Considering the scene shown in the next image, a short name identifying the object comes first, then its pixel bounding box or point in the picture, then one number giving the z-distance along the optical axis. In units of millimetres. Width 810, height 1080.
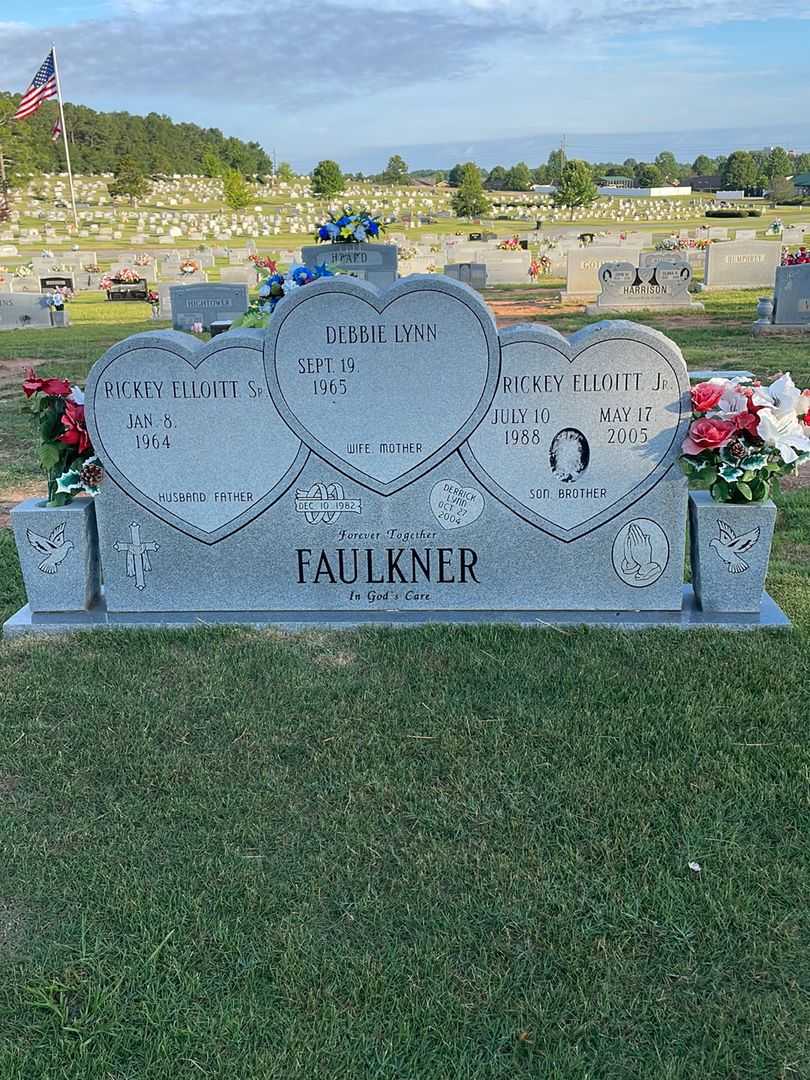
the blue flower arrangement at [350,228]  11508
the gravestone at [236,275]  23234
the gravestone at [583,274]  20078
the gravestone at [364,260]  14195
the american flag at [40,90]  34000
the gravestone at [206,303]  16031
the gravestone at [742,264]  20938
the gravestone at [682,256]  21281
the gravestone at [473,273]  23312
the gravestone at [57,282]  24141
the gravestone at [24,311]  18953
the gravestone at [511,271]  24438
